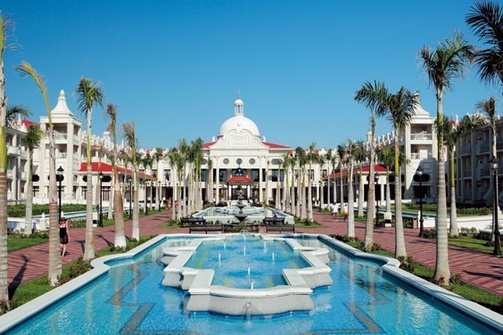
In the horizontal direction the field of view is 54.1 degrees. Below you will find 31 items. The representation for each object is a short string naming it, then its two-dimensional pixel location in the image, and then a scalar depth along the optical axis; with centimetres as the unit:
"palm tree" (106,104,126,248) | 1939
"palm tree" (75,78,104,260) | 1678
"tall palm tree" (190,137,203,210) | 4825
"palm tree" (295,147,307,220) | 4234
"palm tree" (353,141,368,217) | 4380
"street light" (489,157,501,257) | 1839
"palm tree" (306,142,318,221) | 3678
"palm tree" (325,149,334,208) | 5506
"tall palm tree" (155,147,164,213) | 5525
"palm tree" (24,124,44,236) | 2564
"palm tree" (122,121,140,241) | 2292
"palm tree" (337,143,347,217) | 4619
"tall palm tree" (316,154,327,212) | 5091
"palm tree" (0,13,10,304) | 1007
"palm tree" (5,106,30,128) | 2436
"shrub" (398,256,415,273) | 1443
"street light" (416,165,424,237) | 2491
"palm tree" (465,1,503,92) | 1042
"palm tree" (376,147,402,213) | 4186
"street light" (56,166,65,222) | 2592
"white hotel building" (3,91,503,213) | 5303
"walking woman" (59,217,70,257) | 1807
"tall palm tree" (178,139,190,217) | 4300
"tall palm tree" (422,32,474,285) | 1251
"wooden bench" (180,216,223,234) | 2808
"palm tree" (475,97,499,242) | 2375
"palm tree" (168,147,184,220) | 4278
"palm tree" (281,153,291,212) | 5269
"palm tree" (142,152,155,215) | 5534
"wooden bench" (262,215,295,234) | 2791
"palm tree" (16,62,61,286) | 1226
